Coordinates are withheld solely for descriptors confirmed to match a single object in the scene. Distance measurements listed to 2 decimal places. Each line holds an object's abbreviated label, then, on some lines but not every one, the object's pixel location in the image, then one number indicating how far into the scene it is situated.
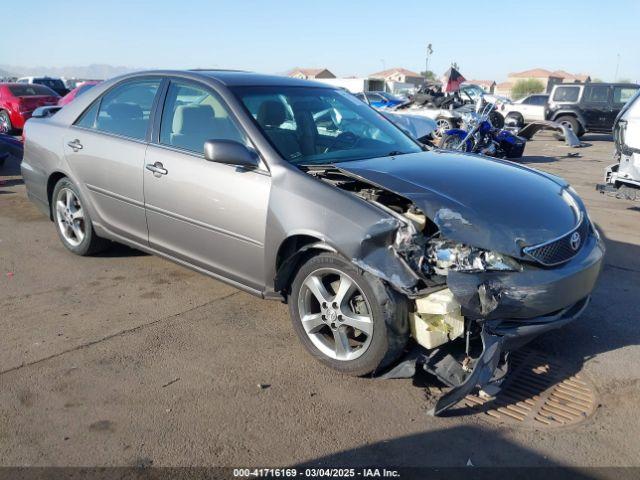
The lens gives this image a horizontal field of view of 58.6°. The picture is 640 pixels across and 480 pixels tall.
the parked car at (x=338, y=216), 3.15
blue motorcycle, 11.43
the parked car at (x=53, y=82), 27.50
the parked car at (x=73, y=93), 12.78
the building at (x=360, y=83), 34.91
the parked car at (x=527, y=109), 22.00
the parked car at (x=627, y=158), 7.08
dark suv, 19.20
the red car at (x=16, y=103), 16.11
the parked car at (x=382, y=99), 21.81
